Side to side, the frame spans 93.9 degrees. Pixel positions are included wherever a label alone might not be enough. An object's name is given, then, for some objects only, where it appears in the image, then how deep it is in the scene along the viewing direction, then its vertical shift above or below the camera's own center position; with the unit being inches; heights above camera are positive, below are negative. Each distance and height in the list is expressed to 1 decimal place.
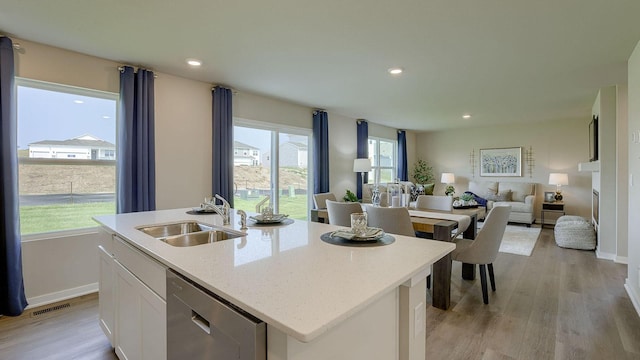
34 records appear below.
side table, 252.8 -24.6
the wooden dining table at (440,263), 105.4 -30.1
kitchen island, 31.3 -13.5
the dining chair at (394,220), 105.8 -14.9
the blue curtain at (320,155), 214.4 +17.7
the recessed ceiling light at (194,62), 124.4 +49.8
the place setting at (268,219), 80.3 -10.9
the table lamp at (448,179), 317.1 -0.4
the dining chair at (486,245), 107.5 -24.3
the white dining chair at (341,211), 127.7 -14.0
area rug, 183.0 -43.0
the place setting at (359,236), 59.2 -11.7
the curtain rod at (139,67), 126.5 +47.8
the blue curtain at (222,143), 156.9 +19.6
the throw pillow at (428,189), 315.6 -10.8
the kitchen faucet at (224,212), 80.7 -9.0
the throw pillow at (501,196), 275.7 -16.5
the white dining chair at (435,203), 142.8 -11.9
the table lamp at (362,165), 237.0 +11.0
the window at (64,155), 112.6 +10.0
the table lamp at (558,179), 252.5 -0.7
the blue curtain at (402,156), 320.2 +24.4
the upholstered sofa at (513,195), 256.4 -15.4
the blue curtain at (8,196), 100.4 -5.3
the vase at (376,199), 148.4 -10.1
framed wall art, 290.8 +16.9
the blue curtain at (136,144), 125.6 +15.5
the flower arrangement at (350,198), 193.0 -12.3
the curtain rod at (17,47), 104.3 +47.1
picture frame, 267.1 -16.1
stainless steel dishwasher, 32.1 -18.6
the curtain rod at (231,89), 157.4 +49.5
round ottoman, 180.9 -35.0
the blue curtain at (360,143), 255.6 +31.0
